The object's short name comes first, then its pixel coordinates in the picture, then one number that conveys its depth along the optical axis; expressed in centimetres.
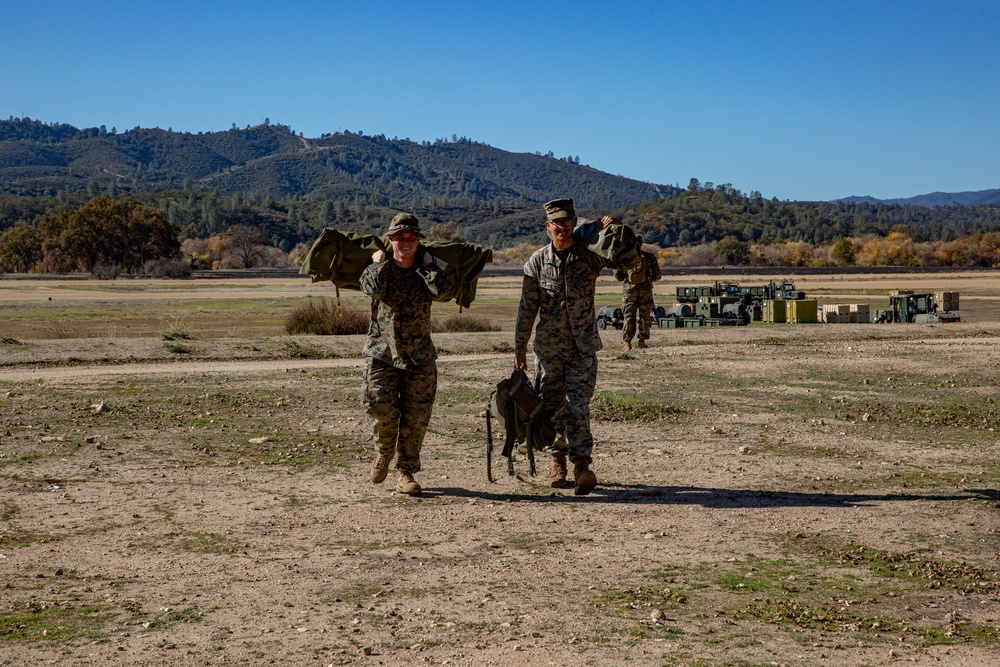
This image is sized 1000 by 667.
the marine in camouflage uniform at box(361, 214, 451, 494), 877
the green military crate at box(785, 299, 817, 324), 3528
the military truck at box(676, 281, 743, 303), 3981
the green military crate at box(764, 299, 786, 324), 3612
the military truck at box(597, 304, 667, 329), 3372
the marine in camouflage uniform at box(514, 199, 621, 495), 877
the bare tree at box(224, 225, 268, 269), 12394
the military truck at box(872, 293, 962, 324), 3444
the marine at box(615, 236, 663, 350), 2309
